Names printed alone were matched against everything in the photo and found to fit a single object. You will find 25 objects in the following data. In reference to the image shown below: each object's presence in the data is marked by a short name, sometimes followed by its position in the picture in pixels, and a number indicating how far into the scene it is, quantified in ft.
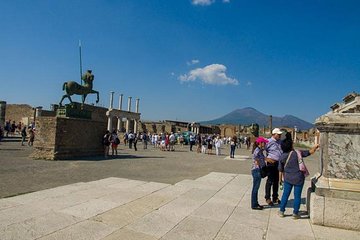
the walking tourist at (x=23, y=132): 75.66
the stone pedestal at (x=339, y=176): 15.96
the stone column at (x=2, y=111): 106.83
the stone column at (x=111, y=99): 200.40
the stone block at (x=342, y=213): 15.76
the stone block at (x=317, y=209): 16.46
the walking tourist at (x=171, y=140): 89.22
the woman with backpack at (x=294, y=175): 17.95
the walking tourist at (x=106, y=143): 55.47
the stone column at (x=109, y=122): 183.45
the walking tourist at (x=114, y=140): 59.11
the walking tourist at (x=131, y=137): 88.69
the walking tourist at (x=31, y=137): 76.59
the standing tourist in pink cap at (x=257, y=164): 20.03
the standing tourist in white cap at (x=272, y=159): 21.24
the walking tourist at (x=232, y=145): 68.59
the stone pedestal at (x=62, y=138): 47.39
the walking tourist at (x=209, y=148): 80.69
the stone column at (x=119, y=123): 196.77
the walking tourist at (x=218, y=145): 78.33
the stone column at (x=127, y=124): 205.99
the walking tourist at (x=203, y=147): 84.69
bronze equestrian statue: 54.49
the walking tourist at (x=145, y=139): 92.63
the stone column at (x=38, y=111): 113.48
